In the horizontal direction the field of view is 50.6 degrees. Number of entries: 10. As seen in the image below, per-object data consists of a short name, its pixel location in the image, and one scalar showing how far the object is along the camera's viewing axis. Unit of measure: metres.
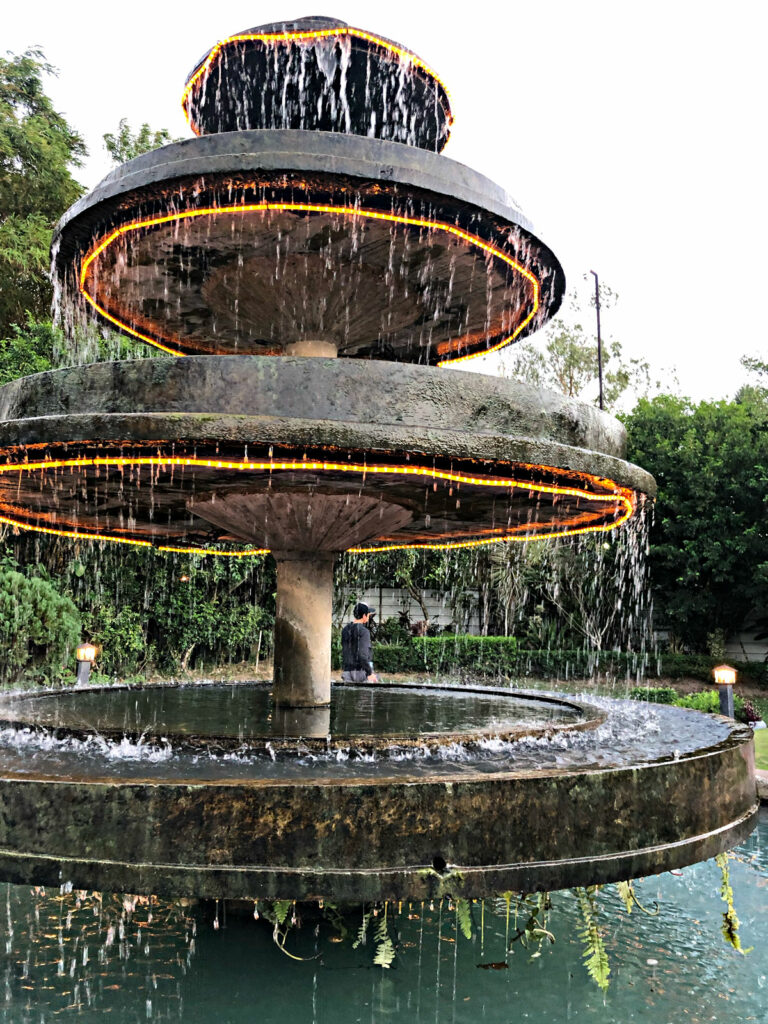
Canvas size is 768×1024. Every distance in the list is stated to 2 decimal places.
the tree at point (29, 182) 23.00
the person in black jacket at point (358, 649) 9.05
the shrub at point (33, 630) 12.81
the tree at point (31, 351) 18.30
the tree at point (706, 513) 26.25
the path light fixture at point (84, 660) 12.09
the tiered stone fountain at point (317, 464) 3.80
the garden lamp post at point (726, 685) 12.30
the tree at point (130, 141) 26.61
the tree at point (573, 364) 34.22
